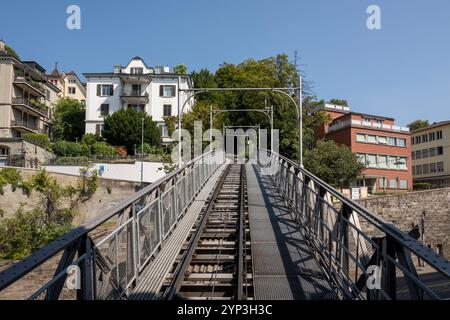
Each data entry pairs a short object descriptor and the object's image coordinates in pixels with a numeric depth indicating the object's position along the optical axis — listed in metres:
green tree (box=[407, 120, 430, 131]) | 100.09
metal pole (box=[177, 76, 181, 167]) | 20.13
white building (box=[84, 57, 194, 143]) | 64.44
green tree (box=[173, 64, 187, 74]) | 73.10
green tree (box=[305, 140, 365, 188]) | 45.51
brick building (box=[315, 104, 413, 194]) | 58.72
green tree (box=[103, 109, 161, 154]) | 56.50
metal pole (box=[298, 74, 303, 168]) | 20.90
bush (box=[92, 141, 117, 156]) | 52.53
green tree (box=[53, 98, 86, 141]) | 68.38
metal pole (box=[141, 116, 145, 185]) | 47.72
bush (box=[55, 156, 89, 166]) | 47.72
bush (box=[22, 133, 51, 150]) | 49.42
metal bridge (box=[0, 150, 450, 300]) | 4.61
